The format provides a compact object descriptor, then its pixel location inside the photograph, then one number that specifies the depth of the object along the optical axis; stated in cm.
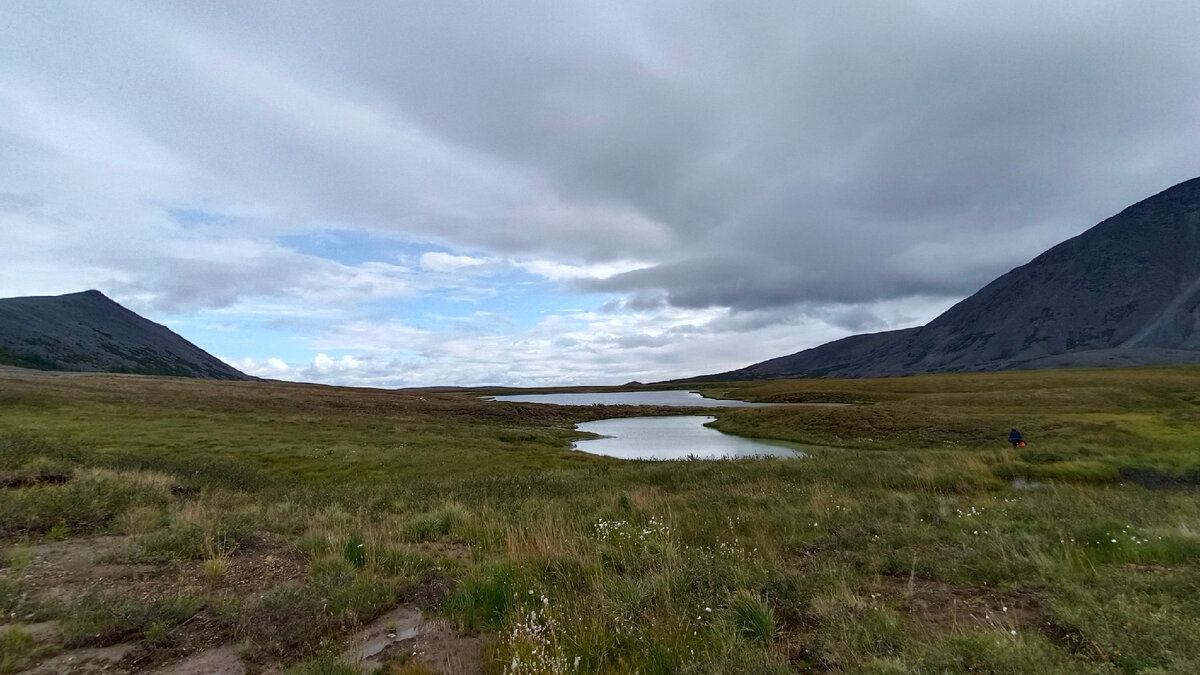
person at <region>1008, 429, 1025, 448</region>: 2899
